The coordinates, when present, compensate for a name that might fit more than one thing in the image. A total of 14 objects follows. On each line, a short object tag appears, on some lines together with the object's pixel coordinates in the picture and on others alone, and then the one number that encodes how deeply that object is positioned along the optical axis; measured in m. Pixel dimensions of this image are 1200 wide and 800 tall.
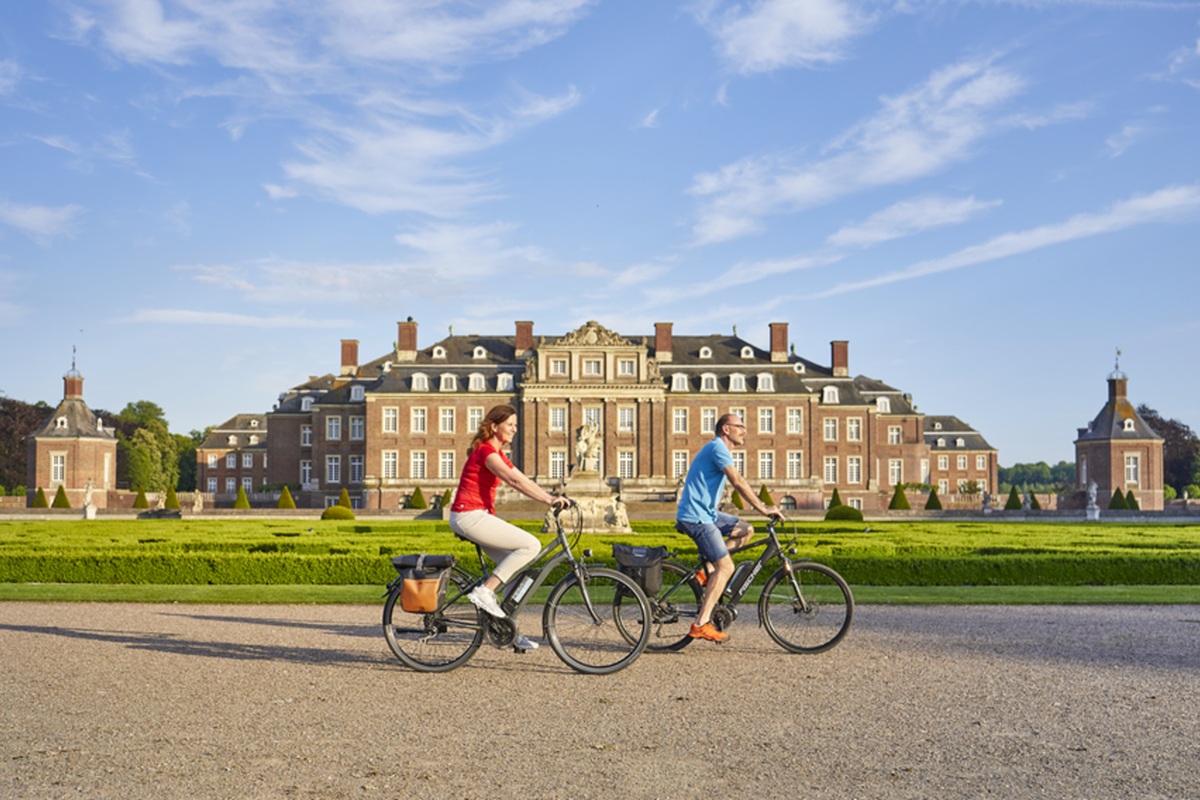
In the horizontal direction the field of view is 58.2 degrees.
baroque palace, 57.50
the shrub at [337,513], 40.69
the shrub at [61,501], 48.97
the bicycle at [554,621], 7.31
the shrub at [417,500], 49.09
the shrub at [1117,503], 50.00
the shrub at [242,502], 49.03
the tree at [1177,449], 76.06
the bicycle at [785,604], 7.89
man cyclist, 7.76
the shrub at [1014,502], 49.50
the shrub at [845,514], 38.19
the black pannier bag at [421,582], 7.23
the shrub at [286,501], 49.06
